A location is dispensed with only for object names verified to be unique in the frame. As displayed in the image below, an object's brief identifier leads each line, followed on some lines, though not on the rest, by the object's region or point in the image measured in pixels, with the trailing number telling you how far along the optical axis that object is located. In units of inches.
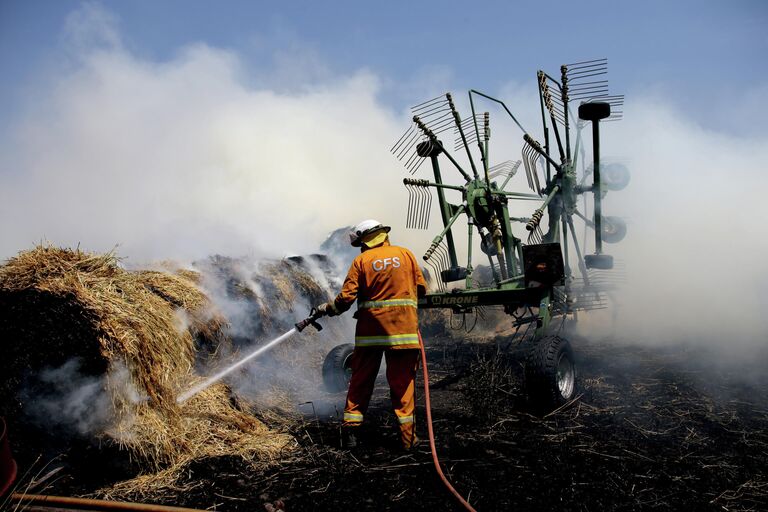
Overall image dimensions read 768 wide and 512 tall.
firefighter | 182.2
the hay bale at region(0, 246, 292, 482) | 162.2
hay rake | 259.8
